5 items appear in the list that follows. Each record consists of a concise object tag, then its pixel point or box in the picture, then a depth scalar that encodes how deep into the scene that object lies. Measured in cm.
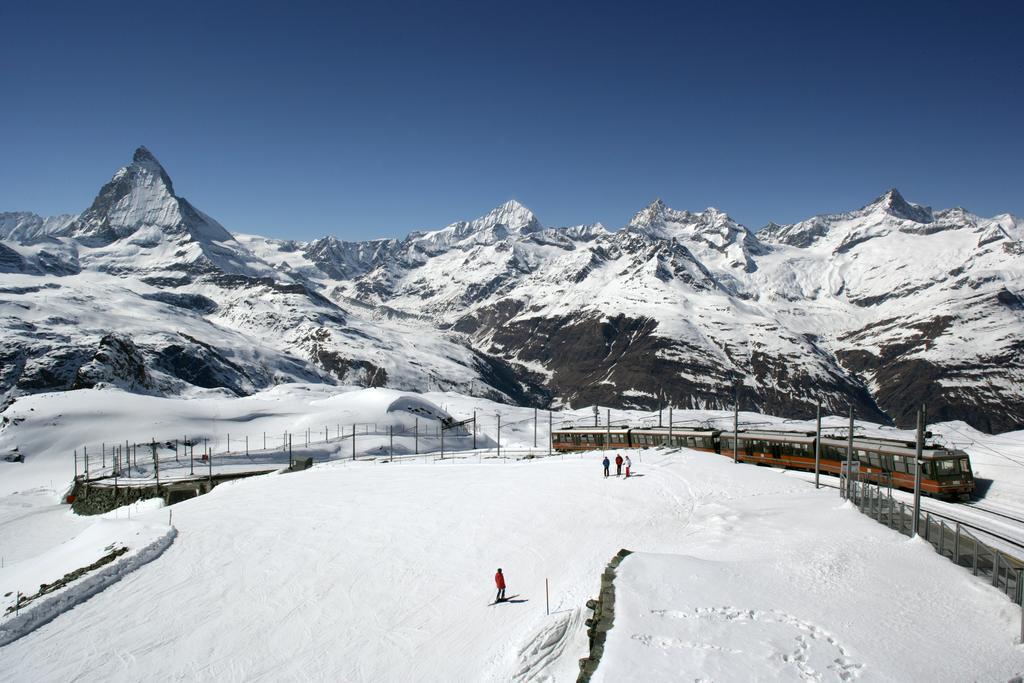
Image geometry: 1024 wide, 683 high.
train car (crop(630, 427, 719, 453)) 6888
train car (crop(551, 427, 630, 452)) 7738
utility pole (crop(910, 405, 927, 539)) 2704
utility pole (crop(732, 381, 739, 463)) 6047
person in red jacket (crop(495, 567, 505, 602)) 2658
